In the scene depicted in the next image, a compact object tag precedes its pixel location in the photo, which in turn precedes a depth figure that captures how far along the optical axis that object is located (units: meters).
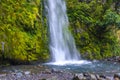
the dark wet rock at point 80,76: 6.00
